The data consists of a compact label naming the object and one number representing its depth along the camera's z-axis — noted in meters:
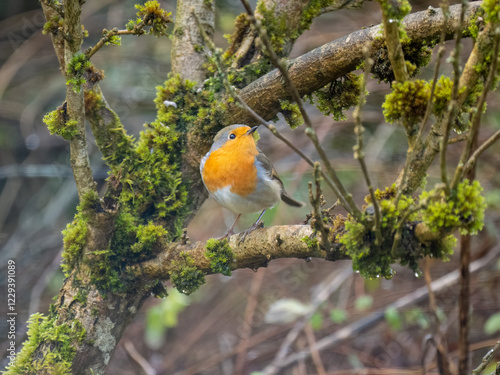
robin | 5.89
